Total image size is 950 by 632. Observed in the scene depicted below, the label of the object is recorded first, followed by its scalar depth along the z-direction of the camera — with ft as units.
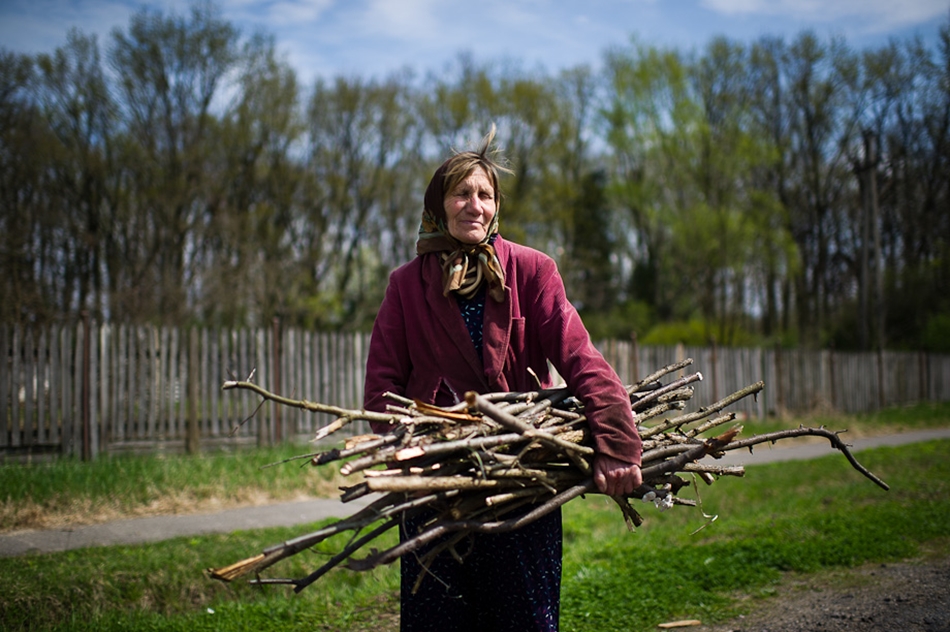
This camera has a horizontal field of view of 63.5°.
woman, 8.04
